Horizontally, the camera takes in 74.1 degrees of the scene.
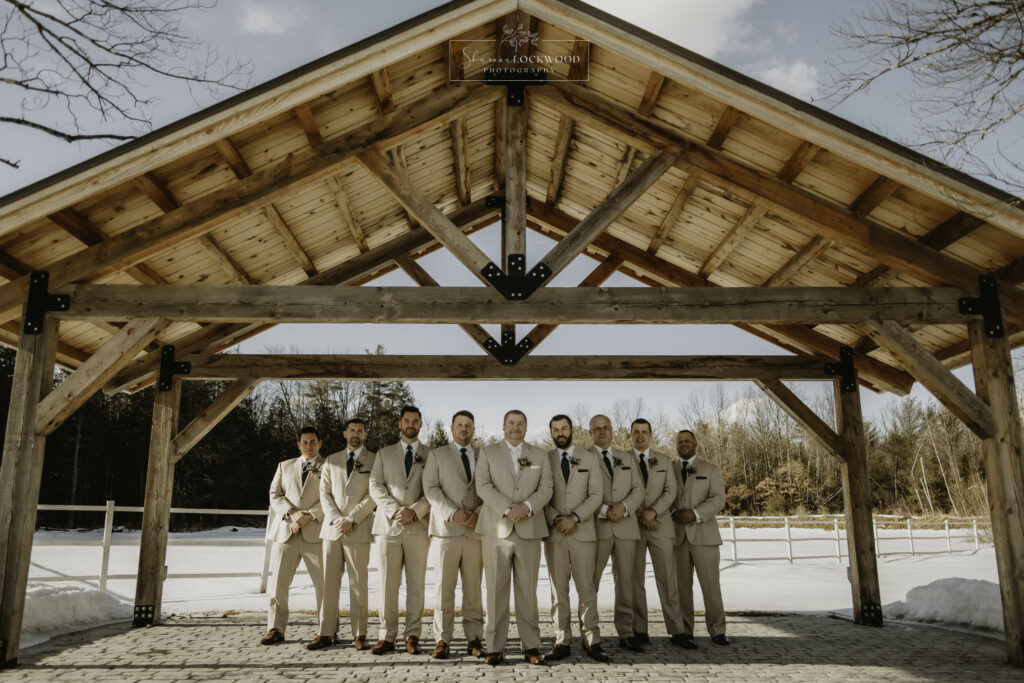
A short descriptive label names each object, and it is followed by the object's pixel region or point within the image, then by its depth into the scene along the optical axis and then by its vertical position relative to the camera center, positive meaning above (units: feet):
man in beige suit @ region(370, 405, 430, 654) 17.01 -1.27
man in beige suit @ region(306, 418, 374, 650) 17.80 -1.48
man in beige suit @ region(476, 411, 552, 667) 15.88 -1.18
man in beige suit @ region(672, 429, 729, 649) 18.83 -1.57
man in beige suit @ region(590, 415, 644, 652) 17.98 -1.34
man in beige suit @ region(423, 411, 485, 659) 16.57 -1.31
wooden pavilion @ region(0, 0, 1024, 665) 15.17 +6.73
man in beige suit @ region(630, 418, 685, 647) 18.40 -1.66
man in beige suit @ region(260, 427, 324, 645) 18.61 -1.30
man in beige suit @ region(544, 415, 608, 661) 16.58 -1.39
